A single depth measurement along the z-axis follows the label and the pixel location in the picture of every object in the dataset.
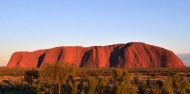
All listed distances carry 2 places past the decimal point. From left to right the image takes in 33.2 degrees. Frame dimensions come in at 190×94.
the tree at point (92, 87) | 27.14
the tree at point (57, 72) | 29.67
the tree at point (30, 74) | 38.82
